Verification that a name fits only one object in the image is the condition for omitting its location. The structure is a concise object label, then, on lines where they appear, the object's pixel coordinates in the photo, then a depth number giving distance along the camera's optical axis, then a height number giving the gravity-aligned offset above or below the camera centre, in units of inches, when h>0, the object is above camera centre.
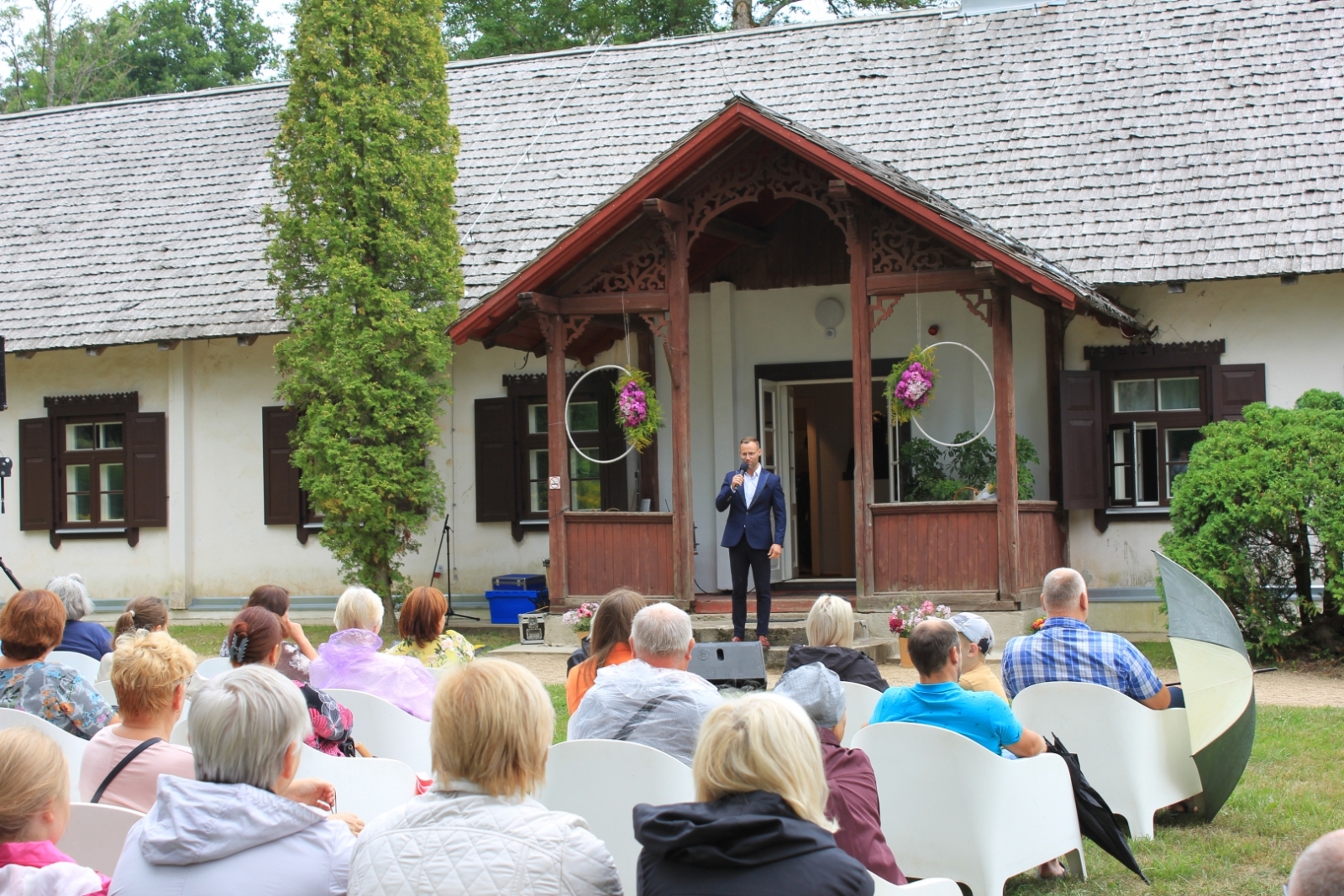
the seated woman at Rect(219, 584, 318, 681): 249.0 -21.8
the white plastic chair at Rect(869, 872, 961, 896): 130.4 -40.6
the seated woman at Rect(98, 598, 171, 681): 246.4 -23.0
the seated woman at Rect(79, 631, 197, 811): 149.5 -27.3
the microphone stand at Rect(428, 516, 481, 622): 554.3 -31.2
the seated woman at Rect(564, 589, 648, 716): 207.9 -24.0
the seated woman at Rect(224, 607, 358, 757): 182.9 -23.8
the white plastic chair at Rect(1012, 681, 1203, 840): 208.5 -41.6
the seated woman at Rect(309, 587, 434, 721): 220.7 -29.9
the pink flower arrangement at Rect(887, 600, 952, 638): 406.6 -43.2
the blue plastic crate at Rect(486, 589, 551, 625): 523.2 -46.6
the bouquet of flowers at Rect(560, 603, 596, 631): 437.7 -43.6
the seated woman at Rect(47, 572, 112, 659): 258.1 -25.3
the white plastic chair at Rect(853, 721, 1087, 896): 174.7 -43.8
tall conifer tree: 482.9 +81.5
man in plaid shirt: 216.1 -29.5
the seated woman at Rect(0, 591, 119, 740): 190.5 -25.8
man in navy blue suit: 416.5 -13.8
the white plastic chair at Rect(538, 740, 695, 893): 153.3 -34.9
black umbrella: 189.8 -50.3
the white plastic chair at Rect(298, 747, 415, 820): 163.8 -35.9
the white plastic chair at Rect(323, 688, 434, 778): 206.2 -36.8
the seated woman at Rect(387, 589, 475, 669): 233.5 -25.6
